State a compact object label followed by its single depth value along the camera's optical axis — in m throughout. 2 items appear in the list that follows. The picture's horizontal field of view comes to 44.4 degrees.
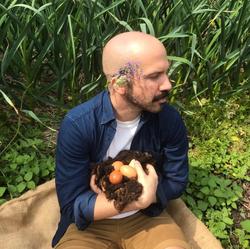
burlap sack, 1.19
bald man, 0.88
